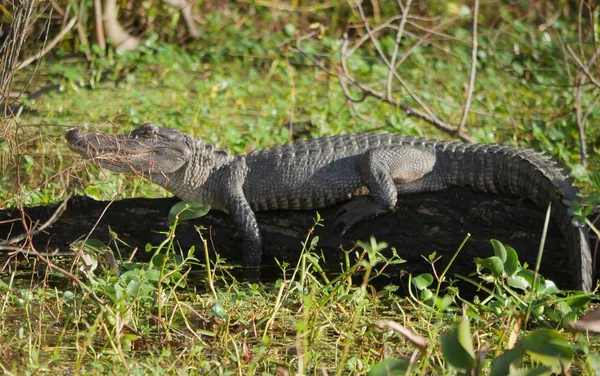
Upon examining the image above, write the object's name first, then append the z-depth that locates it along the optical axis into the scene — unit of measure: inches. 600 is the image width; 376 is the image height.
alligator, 418.3
